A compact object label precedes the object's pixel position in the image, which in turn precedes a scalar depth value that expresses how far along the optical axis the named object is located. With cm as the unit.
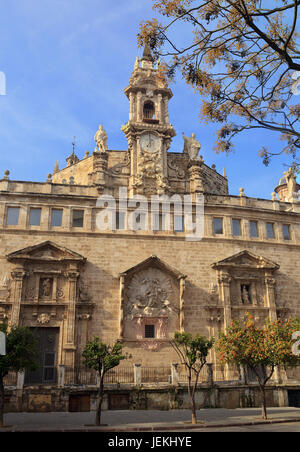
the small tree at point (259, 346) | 2027
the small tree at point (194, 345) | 1905
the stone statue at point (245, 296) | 2955
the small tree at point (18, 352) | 1734
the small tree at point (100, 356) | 1784
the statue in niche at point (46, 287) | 2680
